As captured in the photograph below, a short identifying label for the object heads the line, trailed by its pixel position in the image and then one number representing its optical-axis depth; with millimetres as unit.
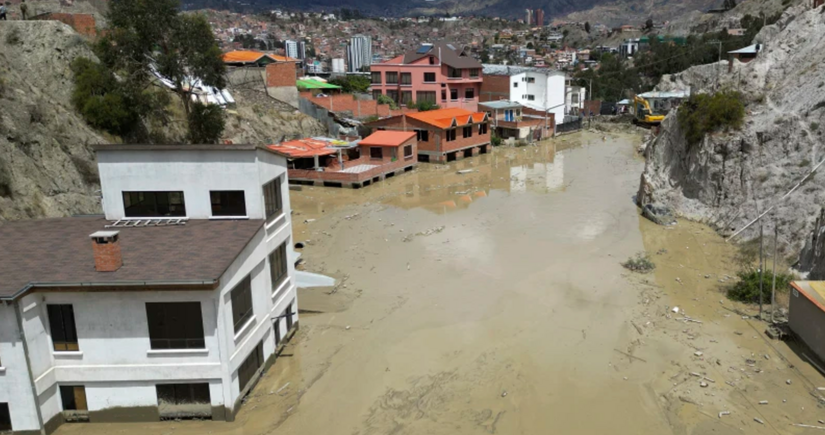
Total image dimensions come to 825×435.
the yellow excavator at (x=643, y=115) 69438
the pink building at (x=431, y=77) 62688
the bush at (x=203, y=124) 37625
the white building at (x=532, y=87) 67250
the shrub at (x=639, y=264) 23766
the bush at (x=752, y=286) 20016
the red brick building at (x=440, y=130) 49312
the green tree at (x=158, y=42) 32188
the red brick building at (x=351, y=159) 41719
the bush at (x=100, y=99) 31234
